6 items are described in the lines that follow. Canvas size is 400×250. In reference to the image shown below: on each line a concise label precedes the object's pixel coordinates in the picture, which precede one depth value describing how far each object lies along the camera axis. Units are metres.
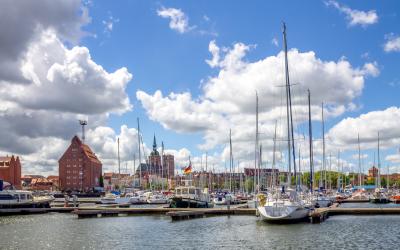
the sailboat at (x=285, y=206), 51.62
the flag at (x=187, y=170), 91.38
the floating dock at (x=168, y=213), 63.11
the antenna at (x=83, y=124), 167.05
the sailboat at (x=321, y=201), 78.39
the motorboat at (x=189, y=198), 74.12
